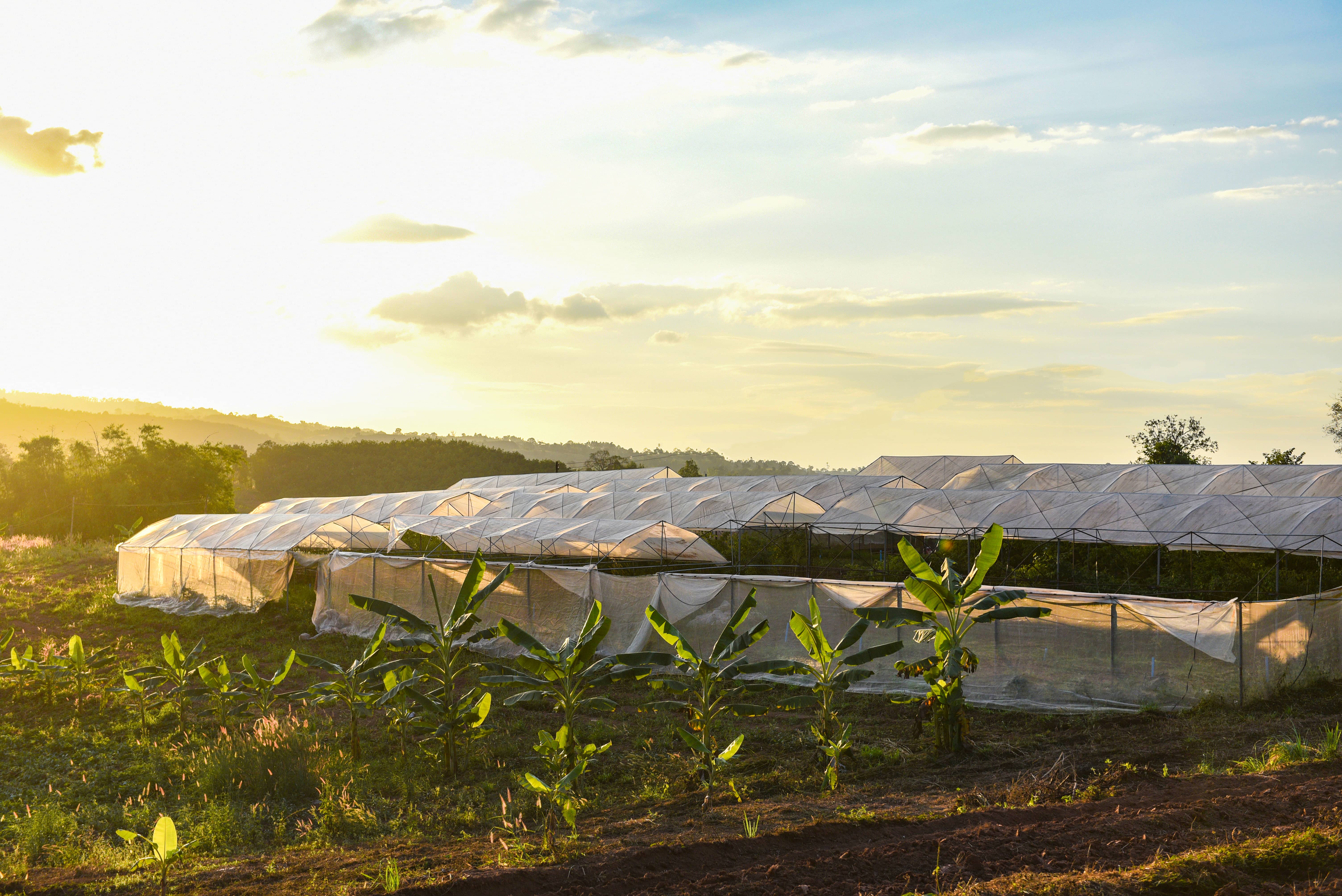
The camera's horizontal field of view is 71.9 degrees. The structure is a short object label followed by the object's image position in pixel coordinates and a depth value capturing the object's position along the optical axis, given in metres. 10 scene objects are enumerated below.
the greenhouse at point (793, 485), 30.17
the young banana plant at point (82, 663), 13.40
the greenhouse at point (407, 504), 33.91
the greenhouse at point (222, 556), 23.53
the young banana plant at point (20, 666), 13.13
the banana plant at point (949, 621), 9.50
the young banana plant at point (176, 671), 11.52
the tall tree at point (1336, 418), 47.28
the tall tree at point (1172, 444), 42.12
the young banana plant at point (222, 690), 11.23
